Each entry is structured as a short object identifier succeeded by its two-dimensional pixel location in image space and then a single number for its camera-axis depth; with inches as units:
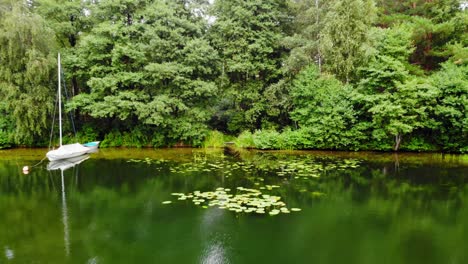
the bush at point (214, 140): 736.3
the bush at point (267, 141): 685.9
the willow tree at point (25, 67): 642.7
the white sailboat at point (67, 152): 550.3
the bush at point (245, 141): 703.1
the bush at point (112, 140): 759.7
